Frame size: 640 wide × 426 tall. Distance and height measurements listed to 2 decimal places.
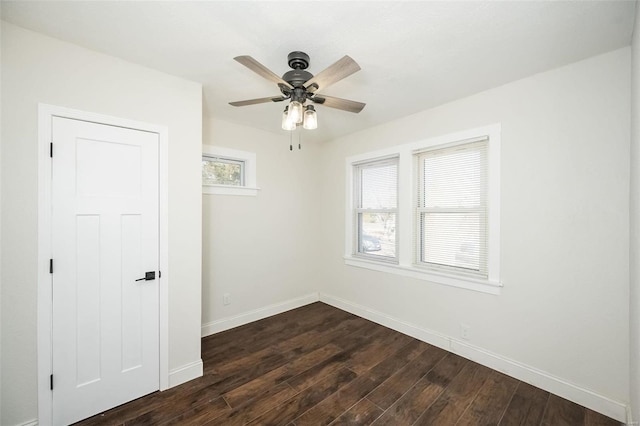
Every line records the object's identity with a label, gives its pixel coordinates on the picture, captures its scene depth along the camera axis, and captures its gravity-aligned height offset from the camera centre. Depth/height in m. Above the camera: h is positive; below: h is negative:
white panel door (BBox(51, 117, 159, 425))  1.79 -0.41
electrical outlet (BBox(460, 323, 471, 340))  2.59 -1.19
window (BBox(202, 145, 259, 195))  3.22 +0.54
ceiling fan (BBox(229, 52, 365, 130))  1.64 +0.87
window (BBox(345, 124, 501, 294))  2.53 +0.03
